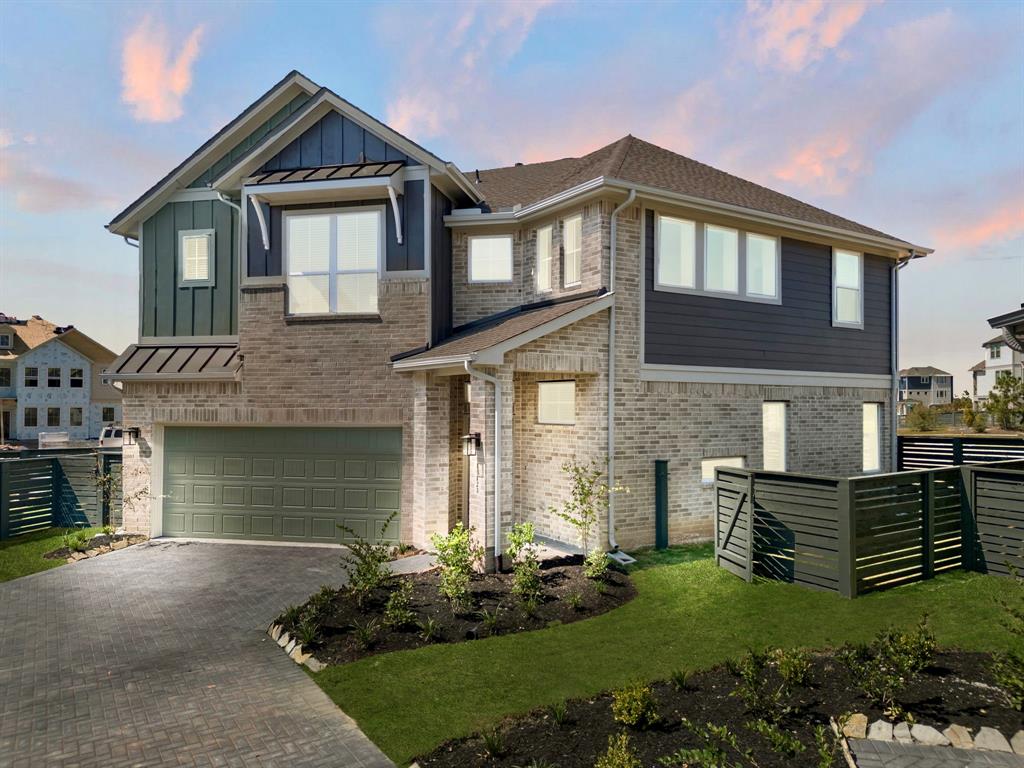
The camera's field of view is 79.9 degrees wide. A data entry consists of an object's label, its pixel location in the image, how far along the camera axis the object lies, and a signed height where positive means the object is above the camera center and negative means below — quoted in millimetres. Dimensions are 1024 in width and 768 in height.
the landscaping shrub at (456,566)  7898 -2341
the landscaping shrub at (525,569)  8180 -2385
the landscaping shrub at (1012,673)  4895 -2253
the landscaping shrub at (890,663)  4973 -2345
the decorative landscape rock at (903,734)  4621 -2543
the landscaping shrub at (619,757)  4020 -2414
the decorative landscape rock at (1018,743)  4496 -2539
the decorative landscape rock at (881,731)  4652 -2539
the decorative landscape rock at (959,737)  4574 -2542
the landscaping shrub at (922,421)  42781 -1520
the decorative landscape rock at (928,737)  4602 -2550
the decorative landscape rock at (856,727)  4656 -2519
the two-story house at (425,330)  11133 +1302
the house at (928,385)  92938 +2197
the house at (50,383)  45469 +832
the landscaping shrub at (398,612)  7164 -2559
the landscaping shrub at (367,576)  7816 -2349
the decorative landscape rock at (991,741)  4523 -2543
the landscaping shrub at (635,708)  4773 -2452
